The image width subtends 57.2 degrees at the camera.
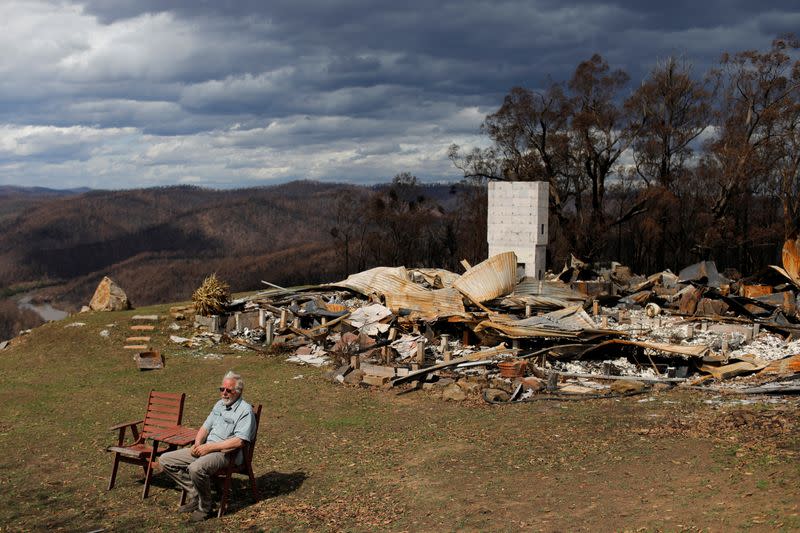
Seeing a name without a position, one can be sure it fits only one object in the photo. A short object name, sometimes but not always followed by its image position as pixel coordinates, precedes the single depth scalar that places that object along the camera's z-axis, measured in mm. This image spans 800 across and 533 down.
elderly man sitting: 7520
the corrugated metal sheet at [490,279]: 21094
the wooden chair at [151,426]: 8320
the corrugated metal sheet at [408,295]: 20125
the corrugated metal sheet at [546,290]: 21891
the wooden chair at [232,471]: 7574
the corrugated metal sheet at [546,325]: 16469
